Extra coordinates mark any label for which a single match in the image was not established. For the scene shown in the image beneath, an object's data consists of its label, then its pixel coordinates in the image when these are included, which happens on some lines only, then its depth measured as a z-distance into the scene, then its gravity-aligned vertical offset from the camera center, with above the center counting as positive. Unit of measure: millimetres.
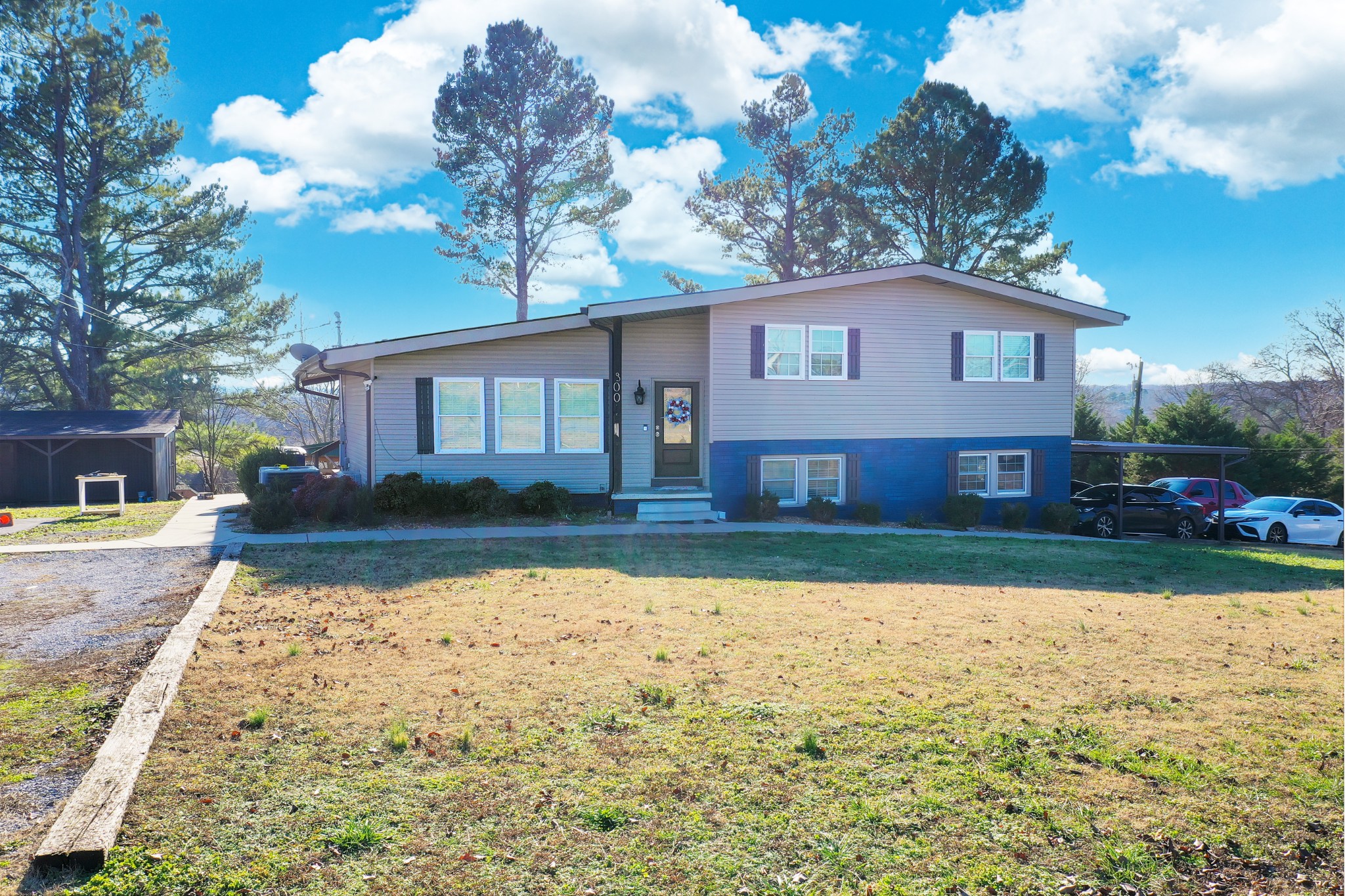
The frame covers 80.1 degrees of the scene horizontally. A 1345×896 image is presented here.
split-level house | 15523 +1080
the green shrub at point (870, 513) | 16406 -1333
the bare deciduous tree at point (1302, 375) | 36656 +3685
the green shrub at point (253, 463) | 17531 -339
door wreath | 16891 +791
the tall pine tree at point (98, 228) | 25781 +7658
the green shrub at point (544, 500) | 15062 -963
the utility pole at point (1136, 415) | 32188 +1599
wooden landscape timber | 3227 -1585
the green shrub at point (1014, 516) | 17344 -1455
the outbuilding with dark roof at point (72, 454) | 22656 -130
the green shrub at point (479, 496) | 14734 -860
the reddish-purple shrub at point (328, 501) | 14195 -927
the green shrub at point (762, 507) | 16078 -1165
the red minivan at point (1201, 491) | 21531 -1154
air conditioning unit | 16812 -552
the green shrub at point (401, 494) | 14438 -821
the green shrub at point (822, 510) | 16156 -1238
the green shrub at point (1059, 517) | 17766 -1530
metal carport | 17422 -35
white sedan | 18438 -1725
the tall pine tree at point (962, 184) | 28938 +9685
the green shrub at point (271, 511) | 13109 -1033
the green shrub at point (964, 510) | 16906 -1307
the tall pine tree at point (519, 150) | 28141 +10803
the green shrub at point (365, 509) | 13820 -1040
